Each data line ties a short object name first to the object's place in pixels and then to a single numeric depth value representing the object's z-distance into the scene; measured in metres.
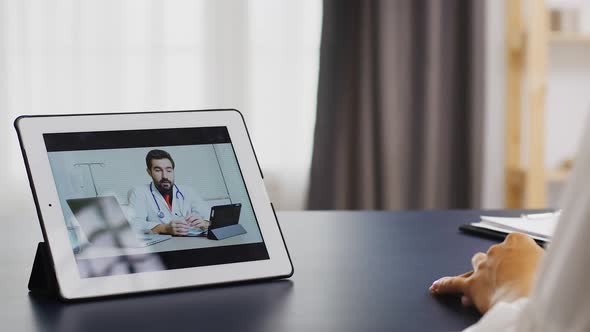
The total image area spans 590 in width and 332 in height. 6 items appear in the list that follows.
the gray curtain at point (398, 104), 3.17
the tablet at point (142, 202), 0.85
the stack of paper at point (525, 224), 1.17
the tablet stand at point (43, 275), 0.82
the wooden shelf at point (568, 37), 3.17
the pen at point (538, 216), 1.32
